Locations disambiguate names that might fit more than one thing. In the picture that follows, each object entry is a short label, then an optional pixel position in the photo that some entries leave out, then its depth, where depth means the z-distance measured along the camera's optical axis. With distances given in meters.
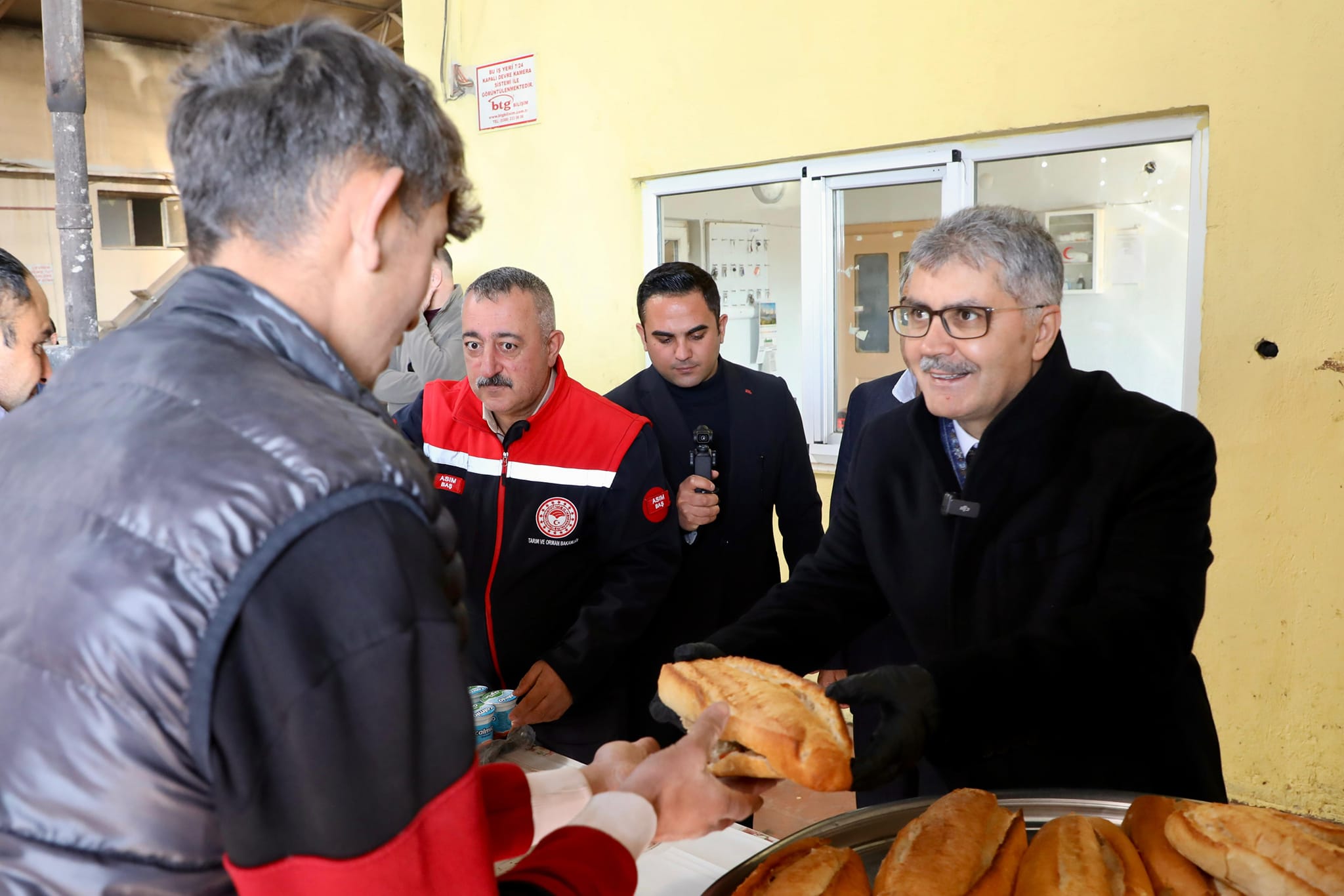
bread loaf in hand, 1.30
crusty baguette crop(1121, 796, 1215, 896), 1.23
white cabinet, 3.90
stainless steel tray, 1.38
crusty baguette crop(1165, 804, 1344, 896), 1.14
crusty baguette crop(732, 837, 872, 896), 1.21
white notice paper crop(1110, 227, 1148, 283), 3.76
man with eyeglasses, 1.57
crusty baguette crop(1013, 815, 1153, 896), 1.20
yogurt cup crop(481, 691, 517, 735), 2.03
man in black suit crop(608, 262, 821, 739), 3.37
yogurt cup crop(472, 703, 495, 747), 1.98
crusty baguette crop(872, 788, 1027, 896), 1.21
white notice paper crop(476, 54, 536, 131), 5.20
